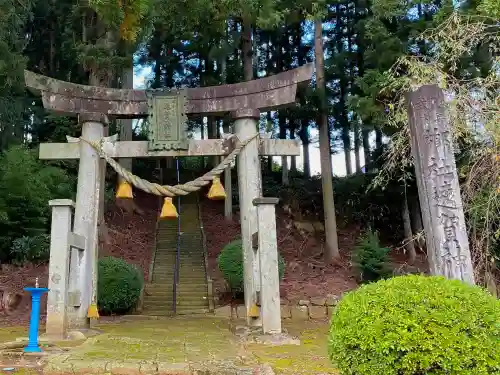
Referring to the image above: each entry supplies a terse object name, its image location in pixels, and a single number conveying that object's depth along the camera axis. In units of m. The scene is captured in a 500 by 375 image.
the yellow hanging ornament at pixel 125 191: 7.80
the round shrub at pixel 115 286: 9.97
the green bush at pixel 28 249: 12.06
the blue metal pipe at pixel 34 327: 5.67
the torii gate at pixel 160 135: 7.95
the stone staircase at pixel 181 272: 11.47
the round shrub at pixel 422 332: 3.02
